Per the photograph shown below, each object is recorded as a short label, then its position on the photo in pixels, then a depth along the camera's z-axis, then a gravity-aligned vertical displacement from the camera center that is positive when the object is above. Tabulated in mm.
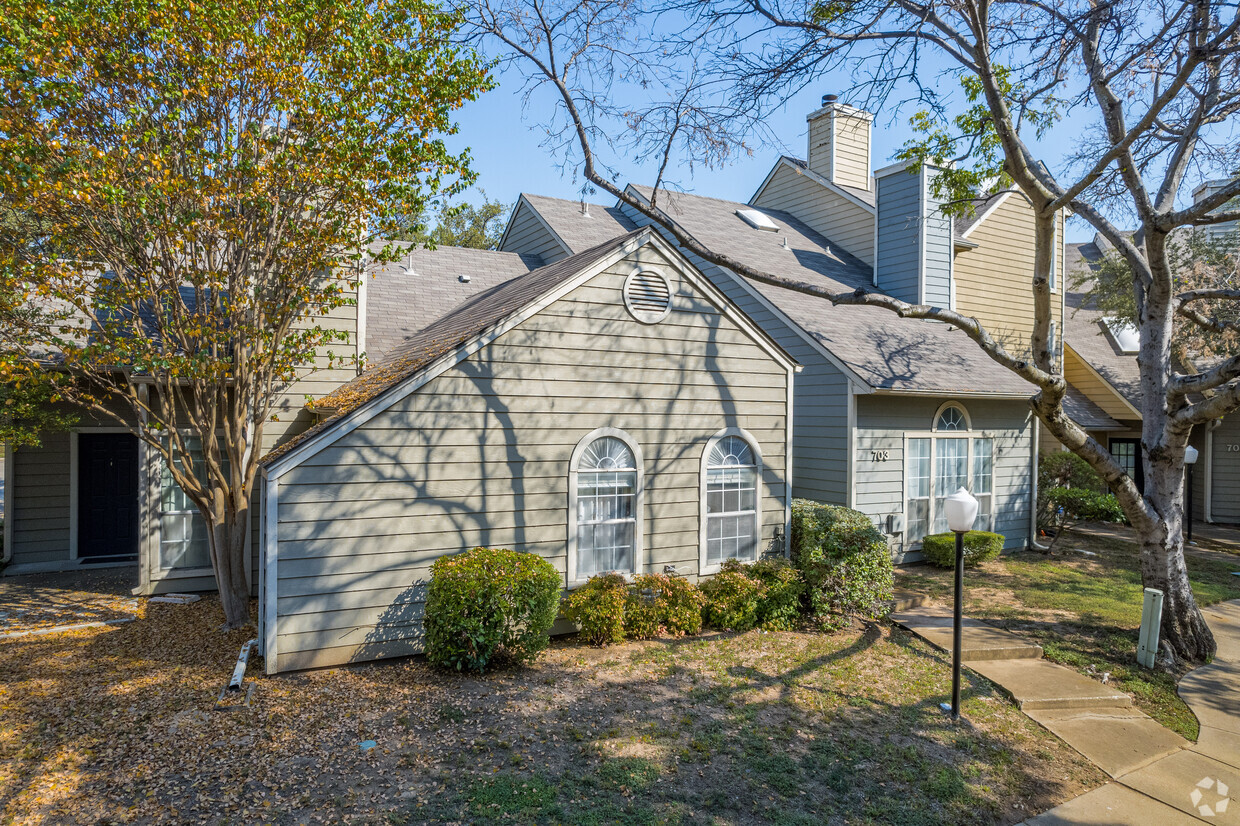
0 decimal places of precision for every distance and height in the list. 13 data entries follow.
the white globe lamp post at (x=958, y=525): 6539 -1010
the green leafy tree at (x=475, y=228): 35094 +10214
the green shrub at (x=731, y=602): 8812 -2394
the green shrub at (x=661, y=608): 8336 -2367
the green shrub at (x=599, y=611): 7980 -2280
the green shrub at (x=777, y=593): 9055 -2343
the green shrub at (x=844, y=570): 9156 -2057
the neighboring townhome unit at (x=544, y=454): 7156 -431
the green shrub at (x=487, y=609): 6848 -1981
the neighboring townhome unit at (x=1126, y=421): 17422 +55
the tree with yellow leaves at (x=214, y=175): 7016 +2777
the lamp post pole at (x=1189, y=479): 12834 -1463
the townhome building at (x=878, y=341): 12531 +1643
